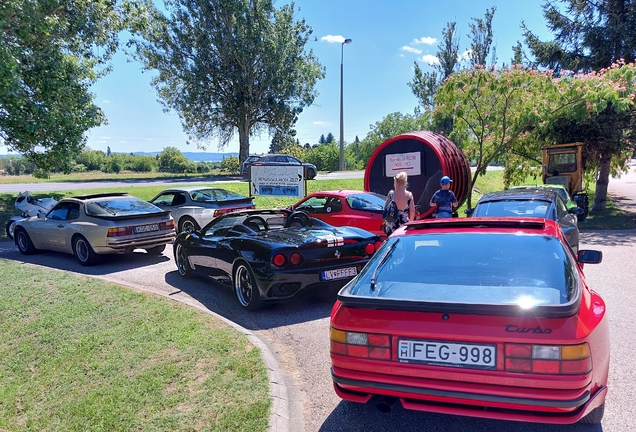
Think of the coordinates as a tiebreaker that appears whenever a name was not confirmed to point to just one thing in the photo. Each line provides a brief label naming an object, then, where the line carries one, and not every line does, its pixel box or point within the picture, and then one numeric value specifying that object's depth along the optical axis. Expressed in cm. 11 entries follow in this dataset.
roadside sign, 1395
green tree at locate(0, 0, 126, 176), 1127
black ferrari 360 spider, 584
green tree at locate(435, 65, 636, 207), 1435
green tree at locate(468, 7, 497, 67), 3303
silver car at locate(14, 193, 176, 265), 905
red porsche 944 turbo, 249
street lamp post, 3072
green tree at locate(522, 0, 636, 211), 1722
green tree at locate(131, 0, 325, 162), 3106
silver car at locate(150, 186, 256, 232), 1180
